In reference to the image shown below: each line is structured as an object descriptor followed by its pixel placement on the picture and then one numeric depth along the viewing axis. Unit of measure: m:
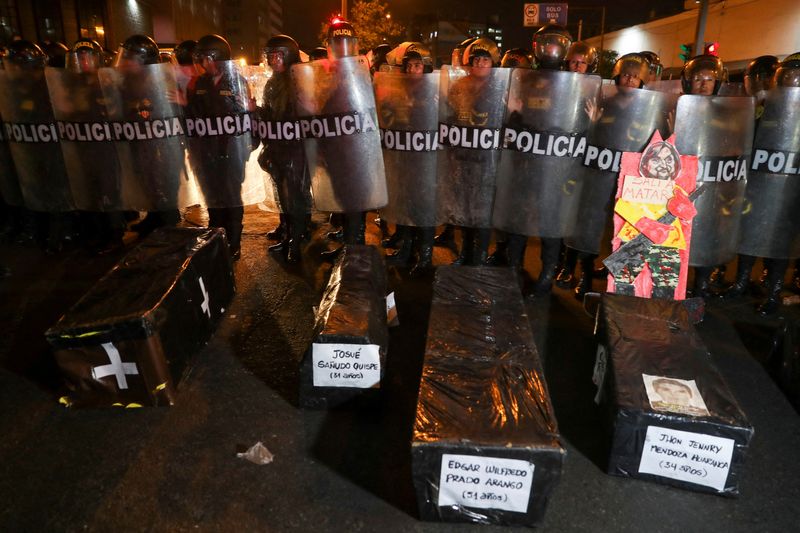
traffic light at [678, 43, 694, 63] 12.93
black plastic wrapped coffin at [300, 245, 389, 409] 2.82
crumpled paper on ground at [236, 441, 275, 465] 2.64
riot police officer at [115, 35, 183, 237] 5.02
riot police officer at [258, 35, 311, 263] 4.76
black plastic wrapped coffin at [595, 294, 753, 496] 2.33
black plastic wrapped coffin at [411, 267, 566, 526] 2.10
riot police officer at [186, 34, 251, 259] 4.91
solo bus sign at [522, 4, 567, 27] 20.94
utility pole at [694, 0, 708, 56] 13.94
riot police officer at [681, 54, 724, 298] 3.91
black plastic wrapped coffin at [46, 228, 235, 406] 2.86
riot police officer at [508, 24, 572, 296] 4.11
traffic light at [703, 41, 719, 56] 10.24
